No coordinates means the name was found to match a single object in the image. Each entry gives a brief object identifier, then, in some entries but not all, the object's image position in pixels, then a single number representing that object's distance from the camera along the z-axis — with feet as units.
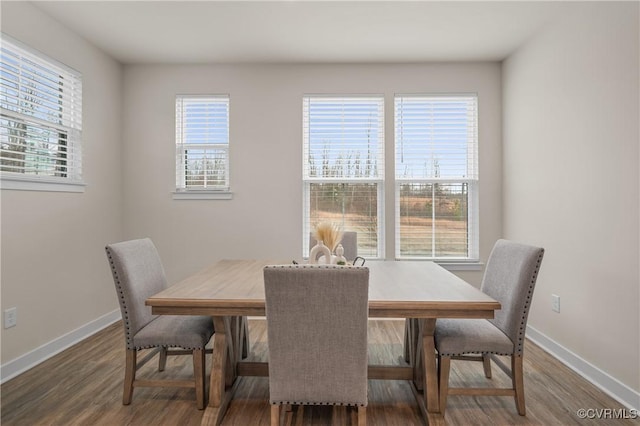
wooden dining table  5.46
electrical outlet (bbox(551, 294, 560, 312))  9.33
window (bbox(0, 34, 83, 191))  8.20
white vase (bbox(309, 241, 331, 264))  7.24
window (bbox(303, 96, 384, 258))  12.48
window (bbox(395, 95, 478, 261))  12.44
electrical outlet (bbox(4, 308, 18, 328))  8.00
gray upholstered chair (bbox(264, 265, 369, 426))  4.72
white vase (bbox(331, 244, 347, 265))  7.22
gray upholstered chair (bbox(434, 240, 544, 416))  6.17
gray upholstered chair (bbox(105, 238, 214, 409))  6.46
